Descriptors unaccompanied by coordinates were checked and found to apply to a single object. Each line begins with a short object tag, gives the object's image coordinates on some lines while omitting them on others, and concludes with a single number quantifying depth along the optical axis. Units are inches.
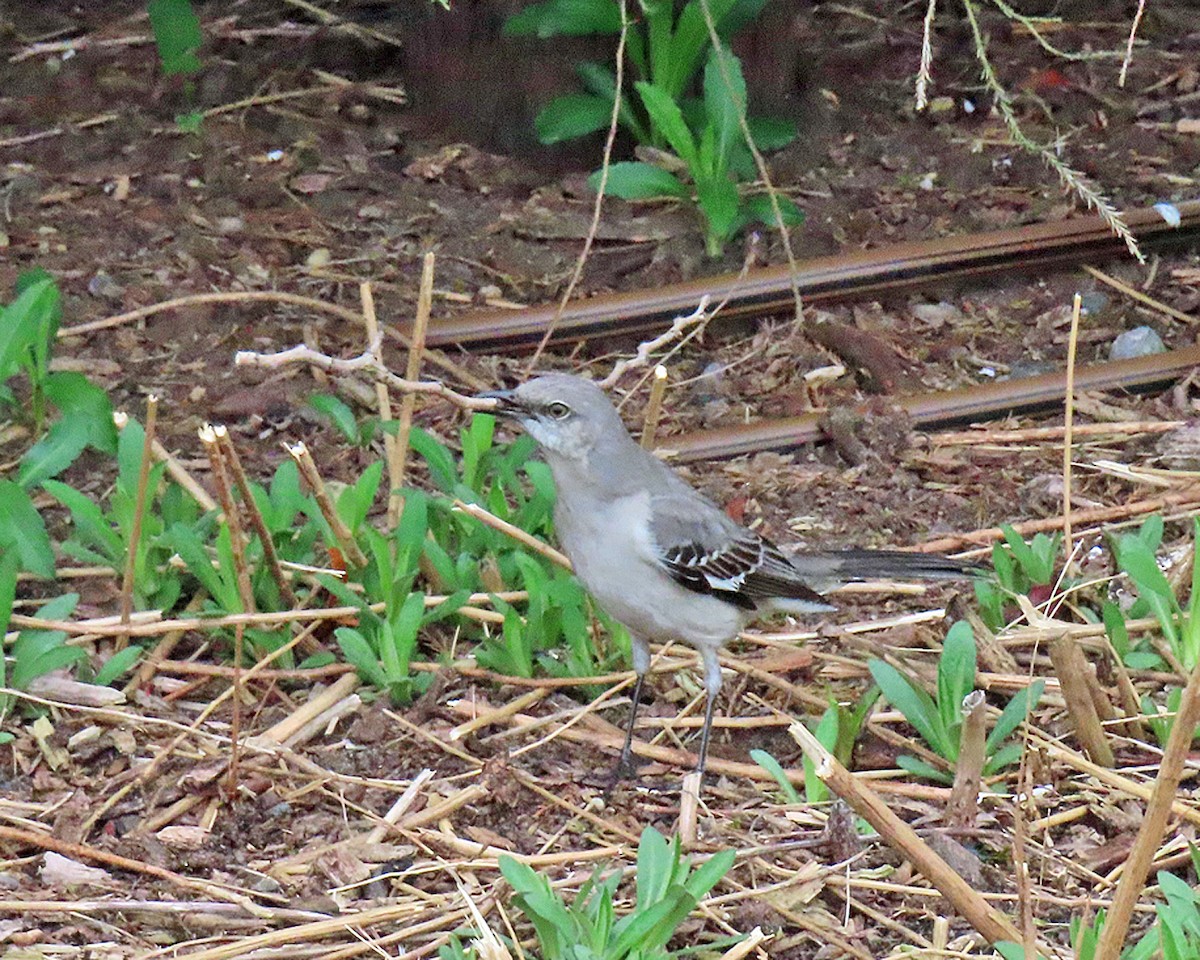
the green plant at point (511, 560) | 368.8
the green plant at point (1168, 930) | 255.1
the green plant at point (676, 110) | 529.7
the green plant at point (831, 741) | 329.7
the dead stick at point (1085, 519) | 415.5
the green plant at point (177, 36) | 597.9
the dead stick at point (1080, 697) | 313.1
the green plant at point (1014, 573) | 381.1
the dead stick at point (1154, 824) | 201.6
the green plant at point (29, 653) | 346.6
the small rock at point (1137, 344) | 500.2
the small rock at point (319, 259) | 536.1
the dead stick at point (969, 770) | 309.4
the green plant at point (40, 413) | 368.2
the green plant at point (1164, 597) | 344.5
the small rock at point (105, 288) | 513.3
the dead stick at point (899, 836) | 218.4
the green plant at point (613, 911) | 271.0
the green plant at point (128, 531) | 379.9
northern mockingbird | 344.5
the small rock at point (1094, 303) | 521.7
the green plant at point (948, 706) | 334.6
